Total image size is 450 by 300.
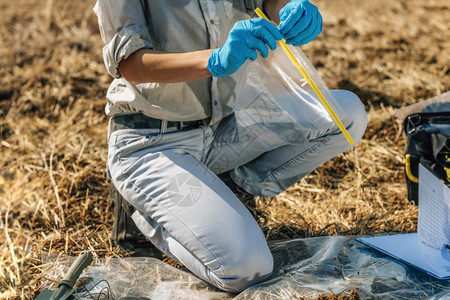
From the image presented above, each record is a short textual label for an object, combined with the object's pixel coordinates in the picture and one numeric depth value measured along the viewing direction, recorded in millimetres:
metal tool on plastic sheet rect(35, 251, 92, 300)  1710
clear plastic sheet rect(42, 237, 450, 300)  1674
